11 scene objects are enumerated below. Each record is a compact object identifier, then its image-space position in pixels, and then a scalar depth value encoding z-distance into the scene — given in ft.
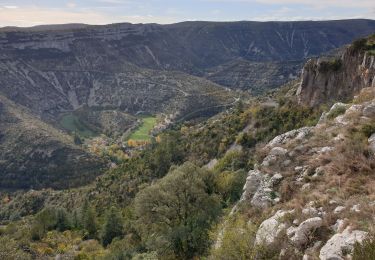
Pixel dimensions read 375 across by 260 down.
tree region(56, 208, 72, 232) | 249.14
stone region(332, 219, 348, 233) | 52.31
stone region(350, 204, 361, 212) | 54.03
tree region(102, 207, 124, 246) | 198.44
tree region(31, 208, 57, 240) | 230.27
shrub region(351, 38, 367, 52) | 183.32
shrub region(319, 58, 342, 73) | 197.61
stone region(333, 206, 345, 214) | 55.46
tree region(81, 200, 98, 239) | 226.17
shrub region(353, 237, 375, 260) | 42.27
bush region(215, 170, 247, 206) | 135.03
